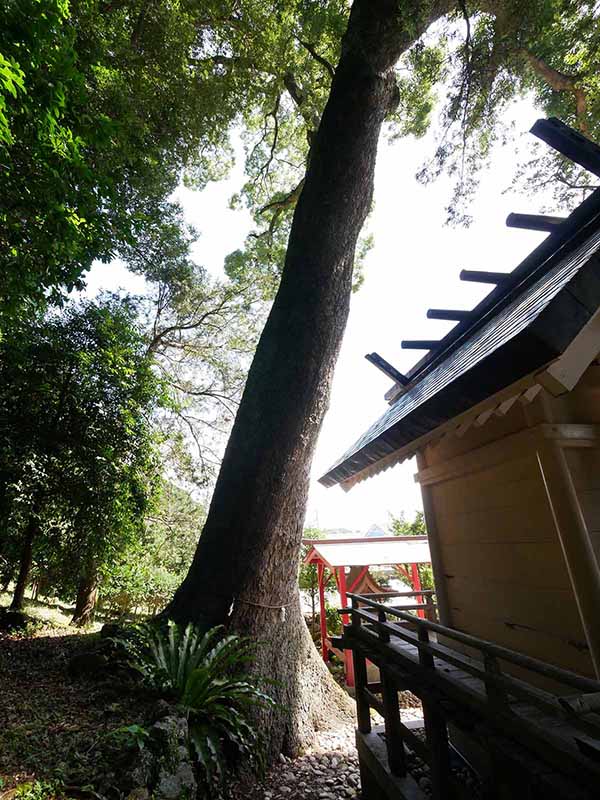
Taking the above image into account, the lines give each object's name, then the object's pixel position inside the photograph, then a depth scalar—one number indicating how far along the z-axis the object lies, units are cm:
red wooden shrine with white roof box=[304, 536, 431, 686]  862
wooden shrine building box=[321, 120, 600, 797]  158
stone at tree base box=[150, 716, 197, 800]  207
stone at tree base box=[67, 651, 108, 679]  355
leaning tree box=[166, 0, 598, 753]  367
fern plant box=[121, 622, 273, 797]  263
